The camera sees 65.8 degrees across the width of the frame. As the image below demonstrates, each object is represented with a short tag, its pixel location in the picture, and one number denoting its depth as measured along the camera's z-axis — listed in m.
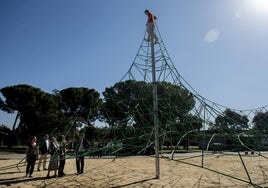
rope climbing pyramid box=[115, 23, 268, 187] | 6.49
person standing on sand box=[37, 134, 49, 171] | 7.74
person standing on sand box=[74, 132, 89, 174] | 7.32
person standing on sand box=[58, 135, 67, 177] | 6.97
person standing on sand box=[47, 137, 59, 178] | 6.86
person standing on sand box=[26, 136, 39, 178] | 6.93
